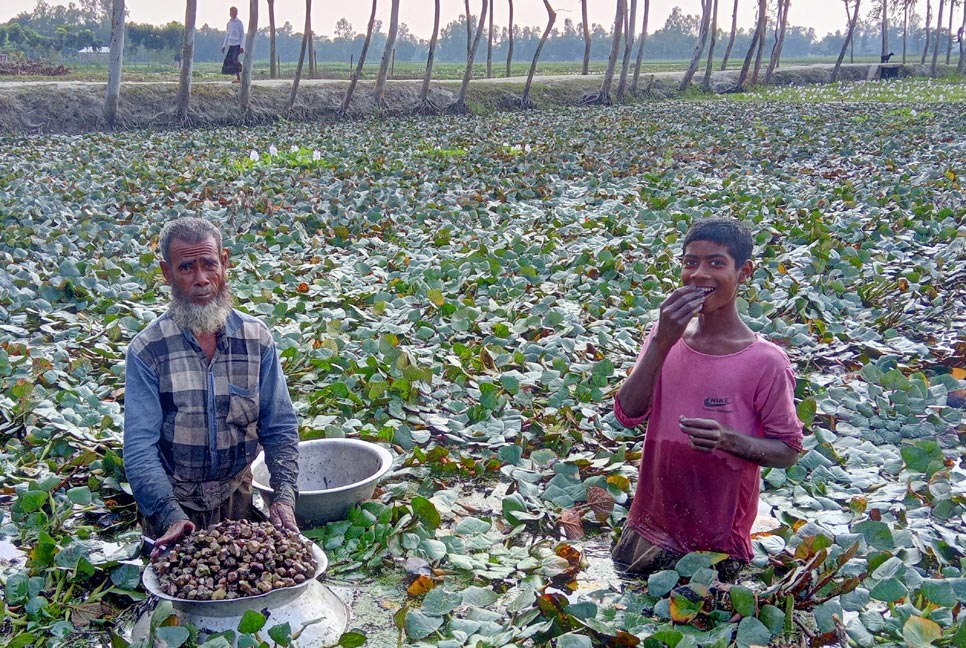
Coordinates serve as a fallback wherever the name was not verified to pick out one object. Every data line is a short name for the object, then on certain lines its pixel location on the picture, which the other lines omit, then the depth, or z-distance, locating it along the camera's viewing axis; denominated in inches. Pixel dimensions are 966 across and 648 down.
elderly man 103.0
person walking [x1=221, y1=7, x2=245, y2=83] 794.8
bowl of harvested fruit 89.7
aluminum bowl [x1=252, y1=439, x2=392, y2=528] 117.9
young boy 96.0
